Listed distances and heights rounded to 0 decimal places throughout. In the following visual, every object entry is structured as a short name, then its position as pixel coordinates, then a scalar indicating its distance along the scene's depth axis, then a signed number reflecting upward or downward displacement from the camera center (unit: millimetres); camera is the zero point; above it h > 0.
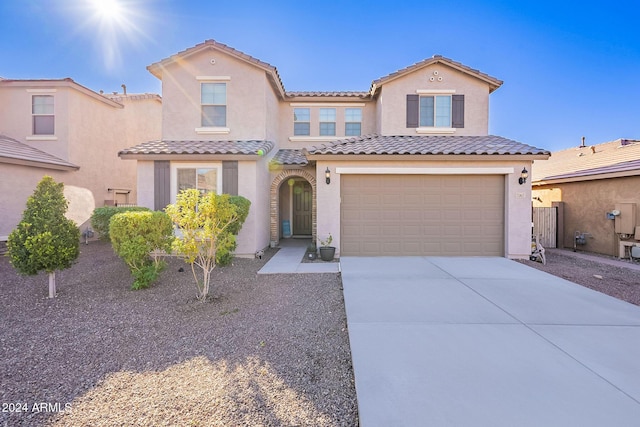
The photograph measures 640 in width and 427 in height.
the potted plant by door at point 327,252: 8961 -1306
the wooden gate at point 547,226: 12625 -599
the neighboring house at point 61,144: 10469 +2840
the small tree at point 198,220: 5424 -195
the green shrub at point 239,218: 8482 -240
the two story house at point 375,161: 9398 +1683
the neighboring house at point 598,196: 10227 +695
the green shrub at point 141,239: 6043 -638
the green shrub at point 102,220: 9695 -376
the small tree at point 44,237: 5633 -571
